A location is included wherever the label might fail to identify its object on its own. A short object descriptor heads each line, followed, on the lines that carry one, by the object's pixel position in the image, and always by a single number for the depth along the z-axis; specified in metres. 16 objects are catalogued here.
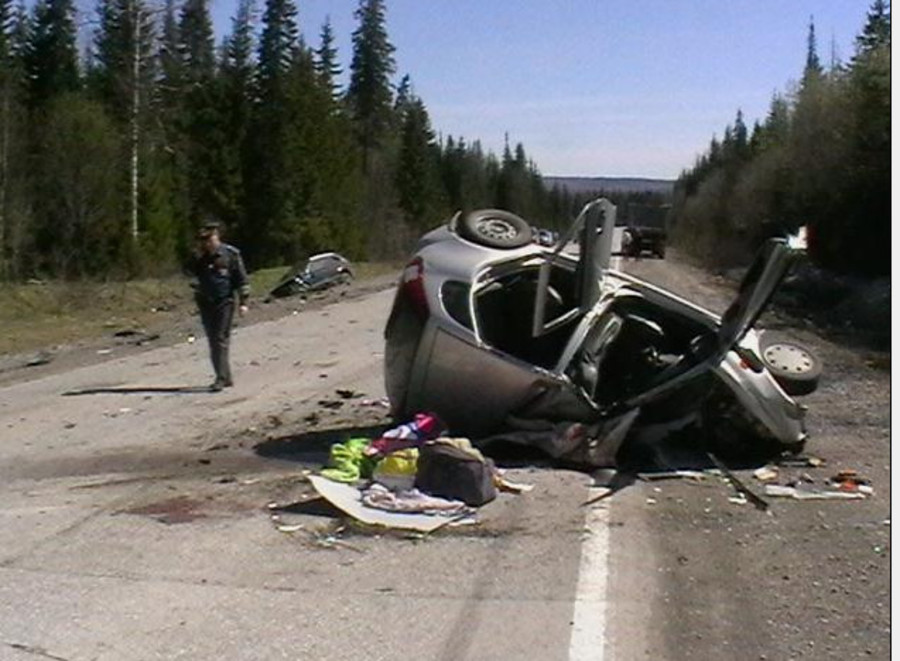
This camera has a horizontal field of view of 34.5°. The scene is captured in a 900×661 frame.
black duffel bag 8.72
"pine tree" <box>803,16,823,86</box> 66.88
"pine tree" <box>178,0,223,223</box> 63.81
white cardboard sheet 8.13
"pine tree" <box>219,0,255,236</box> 65.44
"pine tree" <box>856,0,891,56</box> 47.72
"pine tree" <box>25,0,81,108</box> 61.81
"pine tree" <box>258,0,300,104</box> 68.56
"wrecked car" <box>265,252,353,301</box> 37.12
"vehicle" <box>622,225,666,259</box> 70.12
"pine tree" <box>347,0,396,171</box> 99.94
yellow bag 8.94
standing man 15.52
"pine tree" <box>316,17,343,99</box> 87.09
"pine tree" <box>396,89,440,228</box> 91.50
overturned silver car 10.31
